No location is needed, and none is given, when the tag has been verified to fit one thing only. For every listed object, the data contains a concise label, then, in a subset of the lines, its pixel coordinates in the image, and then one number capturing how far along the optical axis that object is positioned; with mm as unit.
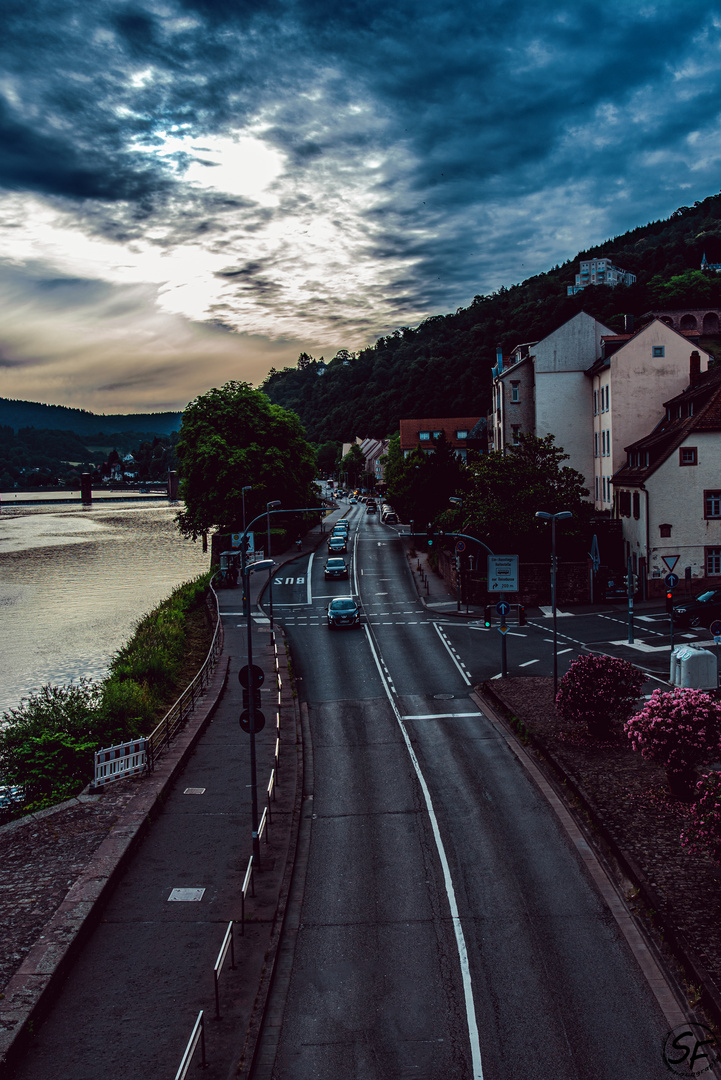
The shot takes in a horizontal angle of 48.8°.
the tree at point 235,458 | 72562
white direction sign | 44188
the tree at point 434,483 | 75250
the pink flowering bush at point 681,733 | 17656
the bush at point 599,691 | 22984
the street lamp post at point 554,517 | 29172
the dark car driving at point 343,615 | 46125
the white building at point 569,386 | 64688
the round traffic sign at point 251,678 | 17719
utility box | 26469
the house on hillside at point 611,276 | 193112
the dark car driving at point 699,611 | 41969
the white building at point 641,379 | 55906
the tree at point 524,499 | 51844
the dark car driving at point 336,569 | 62812
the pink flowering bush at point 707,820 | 13410
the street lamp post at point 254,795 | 16703
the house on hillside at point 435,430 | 130250
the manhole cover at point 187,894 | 15656
